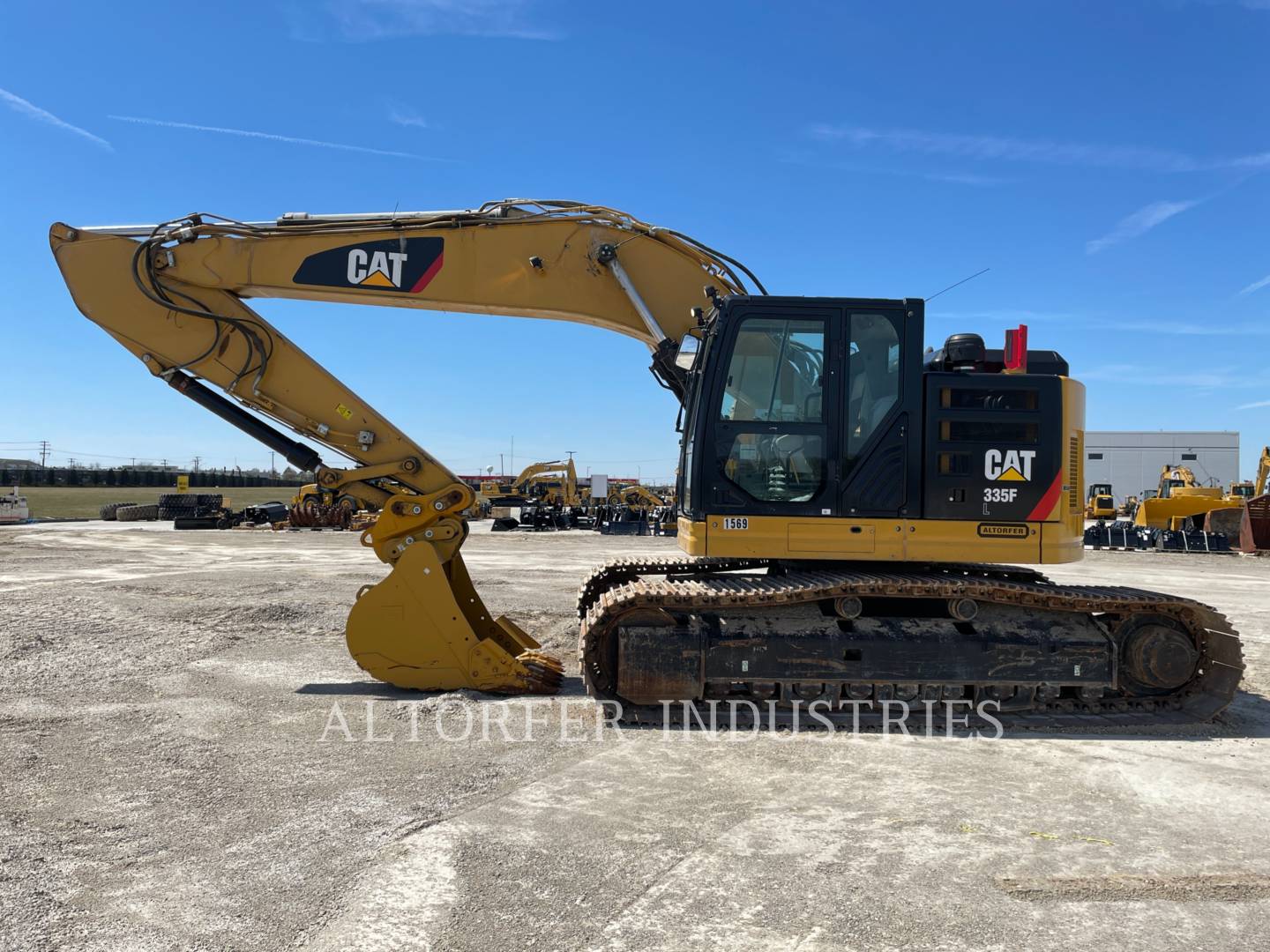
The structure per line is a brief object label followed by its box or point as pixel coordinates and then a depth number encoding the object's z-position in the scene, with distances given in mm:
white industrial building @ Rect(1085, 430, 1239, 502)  67125
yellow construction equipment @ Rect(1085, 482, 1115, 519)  35781
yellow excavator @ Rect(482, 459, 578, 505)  39969
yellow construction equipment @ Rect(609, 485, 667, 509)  39562
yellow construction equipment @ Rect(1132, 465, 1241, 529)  27844
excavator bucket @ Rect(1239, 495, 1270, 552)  25047
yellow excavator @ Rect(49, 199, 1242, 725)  6438
